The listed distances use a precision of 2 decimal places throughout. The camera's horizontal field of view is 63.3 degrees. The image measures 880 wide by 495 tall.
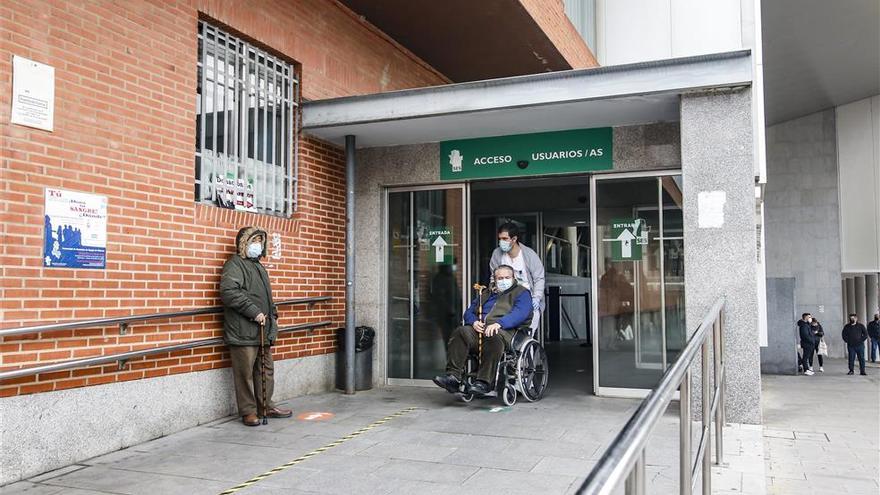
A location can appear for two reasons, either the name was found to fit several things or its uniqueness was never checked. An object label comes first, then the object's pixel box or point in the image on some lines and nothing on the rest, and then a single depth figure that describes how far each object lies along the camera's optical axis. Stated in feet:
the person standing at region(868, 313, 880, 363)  64.28
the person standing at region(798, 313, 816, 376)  55.52
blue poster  16.43
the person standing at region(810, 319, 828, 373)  56.95
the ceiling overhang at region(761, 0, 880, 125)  55.93
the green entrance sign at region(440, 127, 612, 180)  25.99
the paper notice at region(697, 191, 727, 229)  21.89
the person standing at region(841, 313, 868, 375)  57.11
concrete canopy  21.35
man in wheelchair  23.34
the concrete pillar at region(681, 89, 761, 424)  21.35
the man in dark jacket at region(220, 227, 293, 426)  20.76
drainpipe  27.12
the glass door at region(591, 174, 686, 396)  25.23
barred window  22.00
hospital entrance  25.32
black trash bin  27.66
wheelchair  23.63
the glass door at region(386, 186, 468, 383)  28.66
